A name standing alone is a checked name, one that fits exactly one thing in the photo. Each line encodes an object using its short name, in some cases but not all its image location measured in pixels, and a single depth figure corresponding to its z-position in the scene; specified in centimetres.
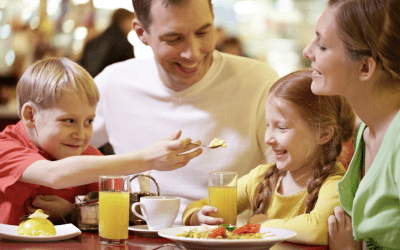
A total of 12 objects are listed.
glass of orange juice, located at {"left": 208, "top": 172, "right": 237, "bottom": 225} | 202
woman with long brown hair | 180
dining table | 181
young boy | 209
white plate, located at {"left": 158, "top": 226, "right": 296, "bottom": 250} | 173
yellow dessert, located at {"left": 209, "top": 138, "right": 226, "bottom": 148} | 222
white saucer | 193
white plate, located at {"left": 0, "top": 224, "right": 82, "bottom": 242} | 185
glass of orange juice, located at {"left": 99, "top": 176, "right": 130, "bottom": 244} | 185
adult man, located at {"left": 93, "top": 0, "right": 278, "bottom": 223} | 251
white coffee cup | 193
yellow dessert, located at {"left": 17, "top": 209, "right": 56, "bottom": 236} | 188
